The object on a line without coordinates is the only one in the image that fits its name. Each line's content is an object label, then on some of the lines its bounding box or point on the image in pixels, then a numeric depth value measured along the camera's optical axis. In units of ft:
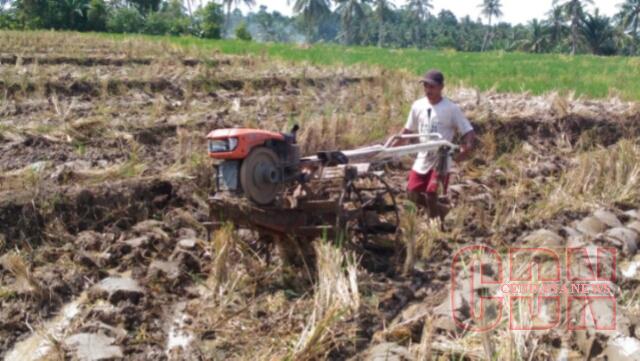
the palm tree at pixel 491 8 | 253.20
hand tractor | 13.70
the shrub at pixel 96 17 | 103.14
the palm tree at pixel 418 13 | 257.75
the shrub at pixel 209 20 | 117.08
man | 17.87
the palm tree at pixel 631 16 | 203.51
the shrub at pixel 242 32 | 123.70
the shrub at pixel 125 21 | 105.50
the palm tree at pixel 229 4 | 194.45
